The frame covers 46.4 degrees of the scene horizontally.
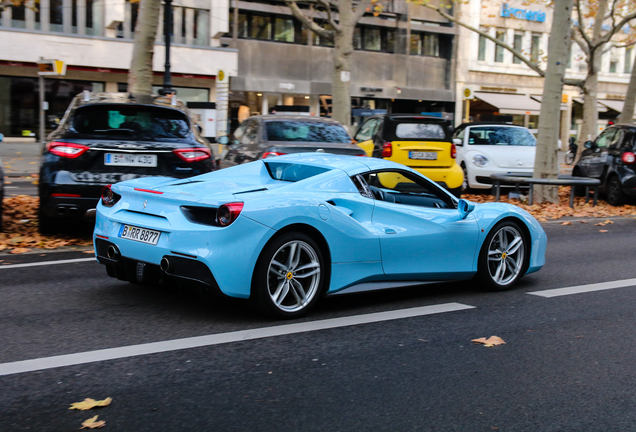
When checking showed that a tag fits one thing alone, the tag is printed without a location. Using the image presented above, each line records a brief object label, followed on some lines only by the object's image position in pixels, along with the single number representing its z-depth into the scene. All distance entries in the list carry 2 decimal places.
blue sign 46.19
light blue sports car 4.92
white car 15.97
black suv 7.84
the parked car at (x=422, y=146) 14.30
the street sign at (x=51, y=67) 18.73
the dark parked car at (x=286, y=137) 11.23
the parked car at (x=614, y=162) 14.16
